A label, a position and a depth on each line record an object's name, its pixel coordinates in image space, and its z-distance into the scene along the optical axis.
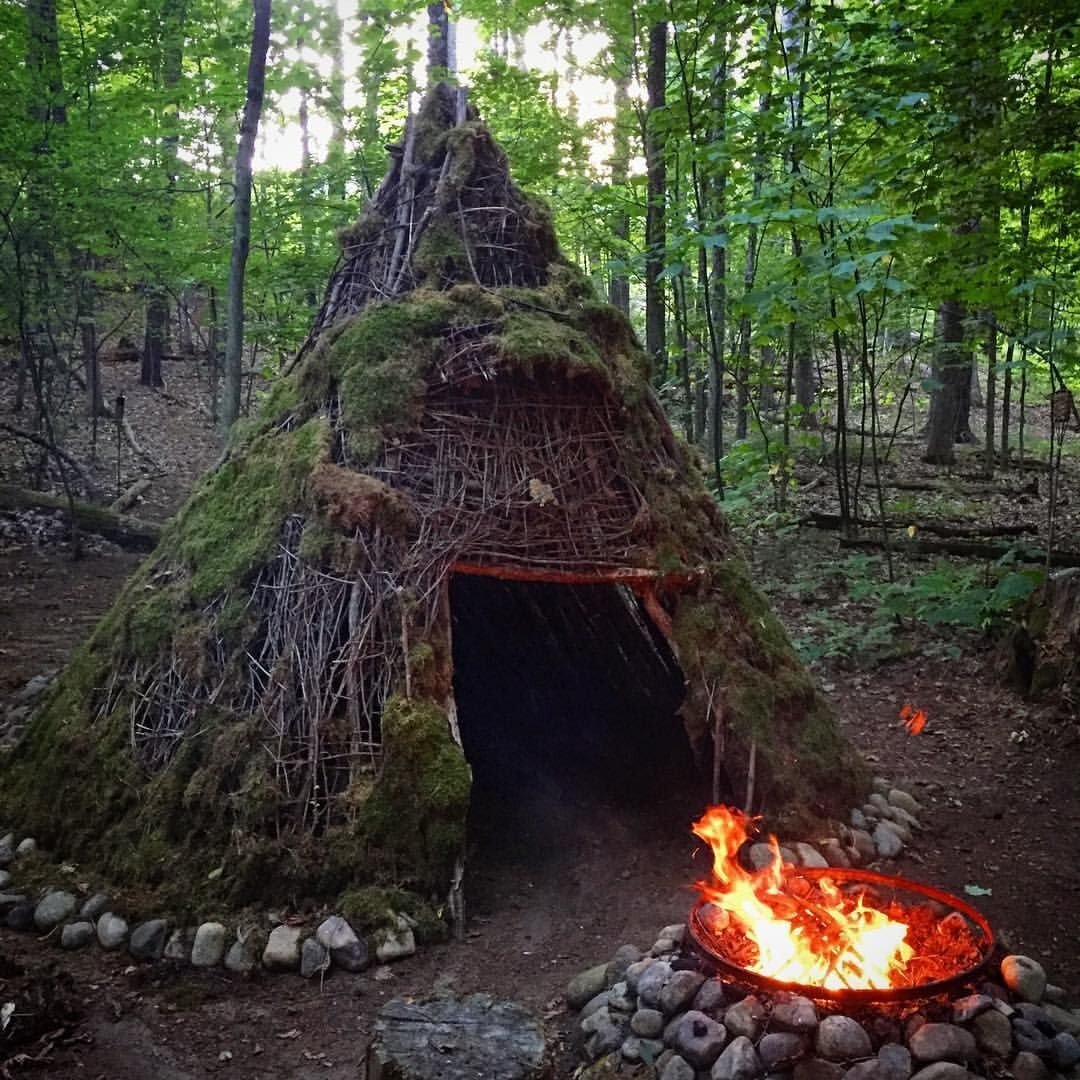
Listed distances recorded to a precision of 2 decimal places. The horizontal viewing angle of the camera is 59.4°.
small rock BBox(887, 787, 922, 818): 5.63
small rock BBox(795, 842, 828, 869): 4.69
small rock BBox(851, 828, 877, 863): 5.01
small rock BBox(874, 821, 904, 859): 5.09
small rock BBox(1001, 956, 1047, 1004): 3.31
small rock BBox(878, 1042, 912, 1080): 2.97
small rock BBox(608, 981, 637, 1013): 3.56
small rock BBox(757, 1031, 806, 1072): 3.09
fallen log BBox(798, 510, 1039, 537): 10.10
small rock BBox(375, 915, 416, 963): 4.02
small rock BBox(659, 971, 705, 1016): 3.40
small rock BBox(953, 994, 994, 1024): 3.14
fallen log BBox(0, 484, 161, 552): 11.37
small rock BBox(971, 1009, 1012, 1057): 3.07
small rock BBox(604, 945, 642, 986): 3.79
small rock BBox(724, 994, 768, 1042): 3.21
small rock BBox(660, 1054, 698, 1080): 3.19
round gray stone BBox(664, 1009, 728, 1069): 3.20
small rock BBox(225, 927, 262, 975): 3.96
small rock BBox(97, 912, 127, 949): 4.11
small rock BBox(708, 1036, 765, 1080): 3.10
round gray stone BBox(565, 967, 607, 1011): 3.80
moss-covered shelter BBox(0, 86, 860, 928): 4.36
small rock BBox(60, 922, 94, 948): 4.16
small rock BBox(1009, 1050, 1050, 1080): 3.01
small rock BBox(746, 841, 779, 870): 4.70
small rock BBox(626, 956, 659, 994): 3.62
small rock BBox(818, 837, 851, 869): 4.81
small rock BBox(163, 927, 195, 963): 4.02
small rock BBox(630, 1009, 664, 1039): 3.38
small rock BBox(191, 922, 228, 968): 3.98
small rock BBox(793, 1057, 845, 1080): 3.03
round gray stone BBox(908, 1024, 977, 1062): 3.00
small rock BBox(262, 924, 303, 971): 3.96
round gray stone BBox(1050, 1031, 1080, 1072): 3.08
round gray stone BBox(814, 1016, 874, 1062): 3.06
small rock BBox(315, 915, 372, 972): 3.98
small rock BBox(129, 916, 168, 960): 4.04
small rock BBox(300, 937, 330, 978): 3.94
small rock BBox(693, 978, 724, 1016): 3.33
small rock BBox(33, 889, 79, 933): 4.29
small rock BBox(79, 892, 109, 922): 4.26
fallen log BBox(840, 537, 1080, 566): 9.68
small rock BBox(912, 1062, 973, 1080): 2.92
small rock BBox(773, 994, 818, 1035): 3.13
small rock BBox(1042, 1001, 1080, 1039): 3.22
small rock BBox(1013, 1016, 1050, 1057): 3.08
